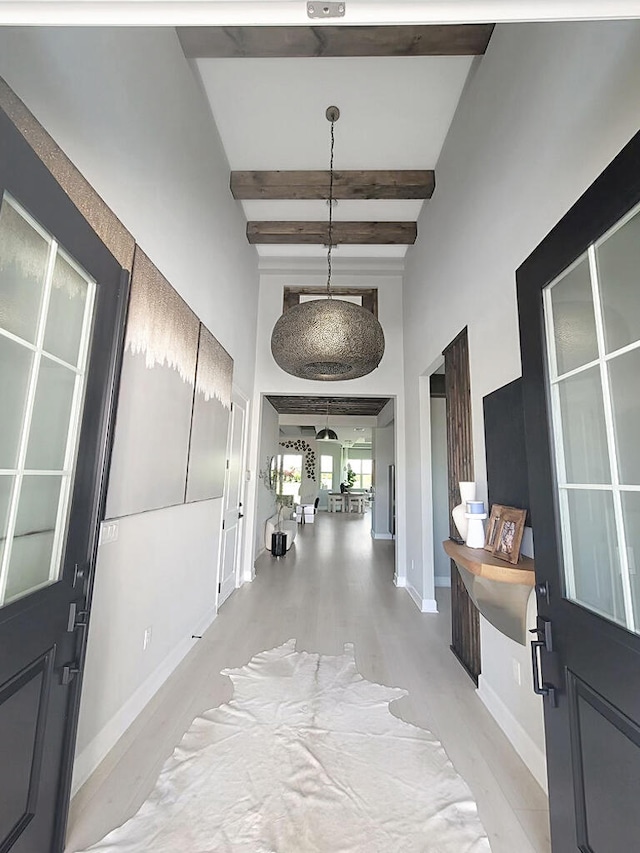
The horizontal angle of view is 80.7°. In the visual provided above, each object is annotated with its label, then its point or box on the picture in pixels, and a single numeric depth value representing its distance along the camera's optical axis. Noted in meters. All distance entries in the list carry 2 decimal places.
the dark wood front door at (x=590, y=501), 1.01
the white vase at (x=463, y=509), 2.25
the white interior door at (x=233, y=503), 4.18
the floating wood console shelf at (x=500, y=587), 1.73
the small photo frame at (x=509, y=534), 1.86
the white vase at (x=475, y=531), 2.14
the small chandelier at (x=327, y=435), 8.63
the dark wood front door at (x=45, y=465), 1.07
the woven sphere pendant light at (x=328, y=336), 2.91
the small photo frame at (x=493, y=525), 2.07
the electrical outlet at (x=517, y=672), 2.01
